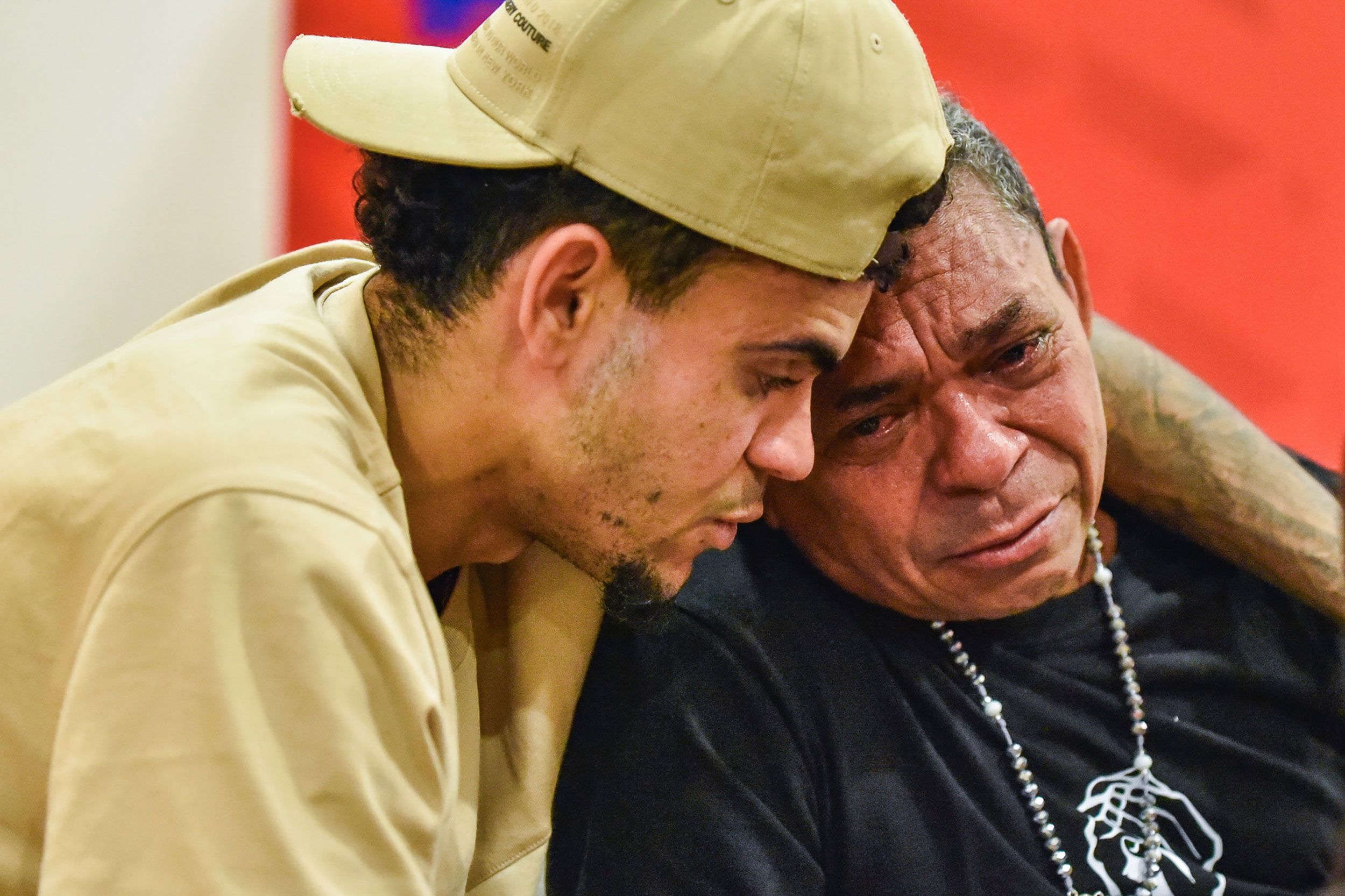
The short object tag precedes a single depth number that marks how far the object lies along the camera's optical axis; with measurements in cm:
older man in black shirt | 370
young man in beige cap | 350
